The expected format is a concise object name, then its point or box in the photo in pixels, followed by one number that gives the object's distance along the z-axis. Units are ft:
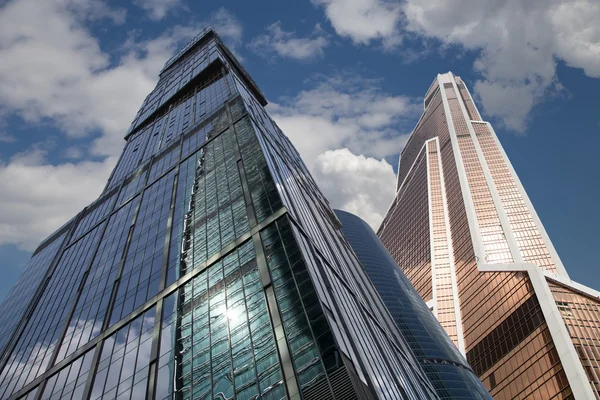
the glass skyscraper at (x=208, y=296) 91.66
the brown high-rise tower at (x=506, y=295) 319.88
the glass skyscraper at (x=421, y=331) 315.37
